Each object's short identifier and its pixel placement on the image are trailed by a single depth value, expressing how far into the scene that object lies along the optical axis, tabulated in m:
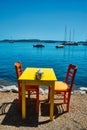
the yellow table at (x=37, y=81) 2.55
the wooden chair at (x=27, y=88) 2.82
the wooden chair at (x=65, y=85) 2.85
